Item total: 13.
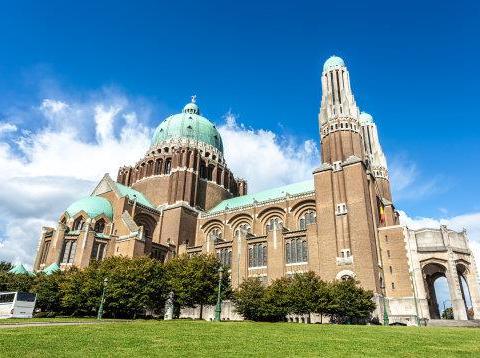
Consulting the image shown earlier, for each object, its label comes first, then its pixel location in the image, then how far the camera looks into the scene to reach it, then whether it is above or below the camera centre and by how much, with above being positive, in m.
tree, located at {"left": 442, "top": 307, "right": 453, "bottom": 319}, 85.16 +4.29
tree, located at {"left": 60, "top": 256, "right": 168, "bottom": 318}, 35.44 +3.21
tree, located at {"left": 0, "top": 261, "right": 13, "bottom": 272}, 69.30 +9.82
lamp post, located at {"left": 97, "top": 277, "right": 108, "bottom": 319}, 30.62 +2.72
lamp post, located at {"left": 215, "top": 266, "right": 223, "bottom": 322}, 28.38 +0.82
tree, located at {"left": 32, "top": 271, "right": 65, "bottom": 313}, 38.59 +2.80
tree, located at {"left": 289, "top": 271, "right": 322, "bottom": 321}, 33.19 +2.86
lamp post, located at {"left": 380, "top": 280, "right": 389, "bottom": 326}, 33.22 +0.94
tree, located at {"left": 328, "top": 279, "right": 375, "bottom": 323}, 33.09 +2.28
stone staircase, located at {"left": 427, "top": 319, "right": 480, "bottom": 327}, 33.91 +0.81
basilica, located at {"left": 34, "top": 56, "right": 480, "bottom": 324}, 40.66 +13.37
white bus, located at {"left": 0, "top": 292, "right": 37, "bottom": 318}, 31.09 +1.23
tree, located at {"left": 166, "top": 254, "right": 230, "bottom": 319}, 37.06 +4.18
